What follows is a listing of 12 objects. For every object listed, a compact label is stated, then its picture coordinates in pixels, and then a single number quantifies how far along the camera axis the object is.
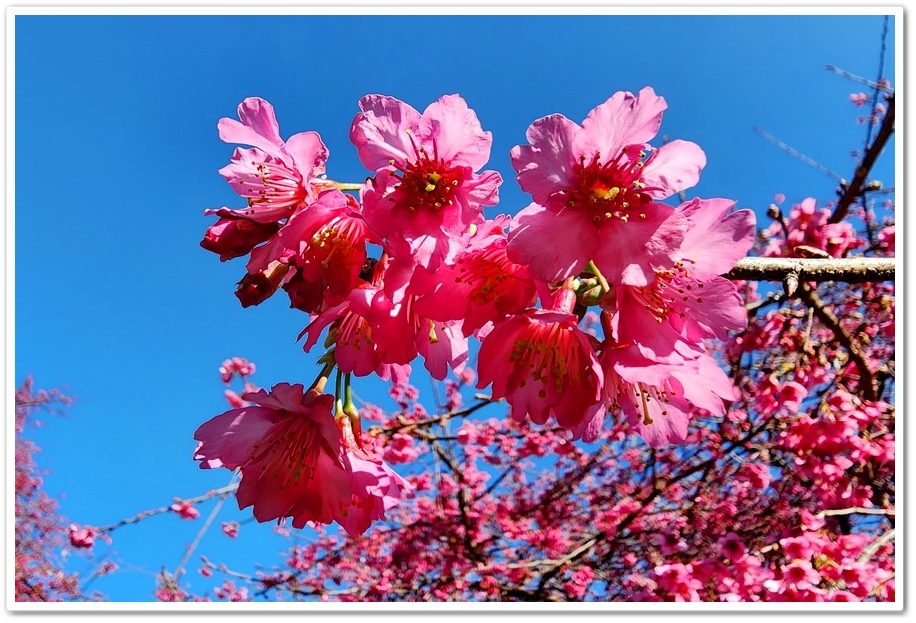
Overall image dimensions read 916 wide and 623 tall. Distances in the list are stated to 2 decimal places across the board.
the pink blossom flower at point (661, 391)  0.20
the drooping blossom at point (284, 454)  0.21
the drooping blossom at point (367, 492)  0.21
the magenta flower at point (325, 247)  0.20
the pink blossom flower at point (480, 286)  0.20
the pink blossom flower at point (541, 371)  0.20
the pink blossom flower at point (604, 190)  0.19
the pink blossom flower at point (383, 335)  0.20
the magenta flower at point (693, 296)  0.20
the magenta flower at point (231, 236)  0.20
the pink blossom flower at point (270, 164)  0.21
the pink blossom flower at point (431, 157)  0.20
